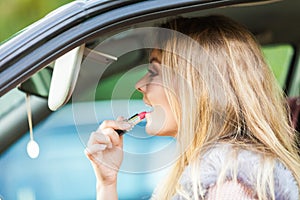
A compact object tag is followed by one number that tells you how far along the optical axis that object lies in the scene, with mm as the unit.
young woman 1370
